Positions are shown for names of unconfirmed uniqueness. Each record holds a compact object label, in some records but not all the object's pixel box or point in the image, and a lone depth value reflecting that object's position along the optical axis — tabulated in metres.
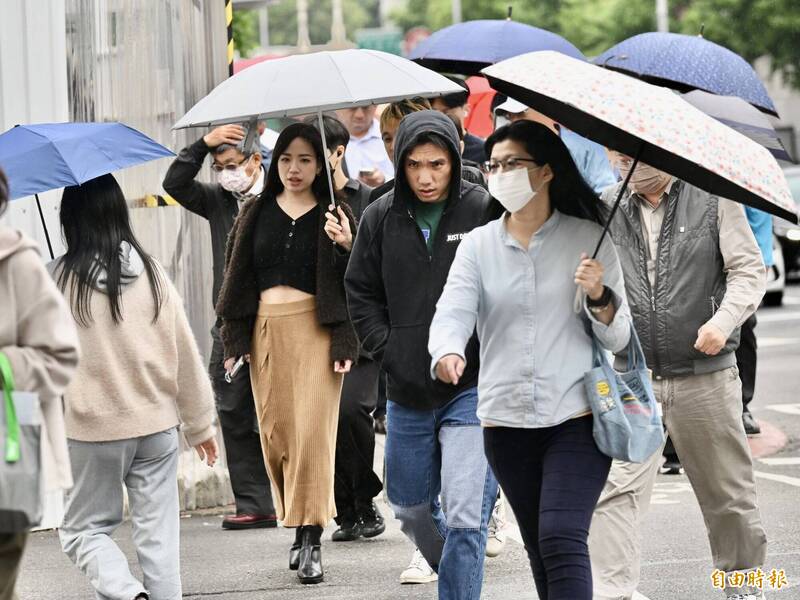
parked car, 48.78
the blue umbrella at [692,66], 17.31
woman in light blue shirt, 10.12
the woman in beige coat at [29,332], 8.38
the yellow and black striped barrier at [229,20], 19.14
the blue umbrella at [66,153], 11.59
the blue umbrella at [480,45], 21.27
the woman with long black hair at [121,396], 11.68
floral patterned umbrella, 9.46
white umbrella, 13.83
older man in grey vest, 12.41
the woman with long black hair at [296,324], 14.82
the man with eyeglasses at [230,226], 16.12
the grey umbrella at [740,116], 14.91
